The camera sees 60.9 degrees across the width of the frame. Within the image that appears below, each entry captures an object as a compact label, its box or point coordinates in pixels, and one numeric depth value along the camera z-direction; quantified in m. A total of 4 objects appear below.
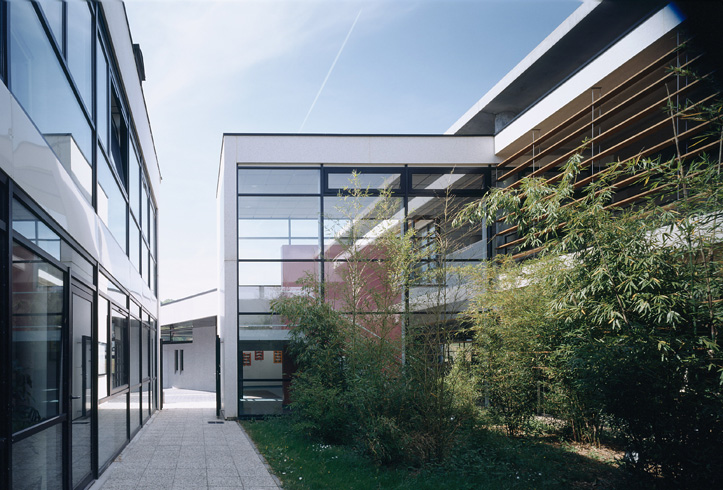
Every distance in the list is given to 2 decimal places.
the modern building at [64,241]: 3.36
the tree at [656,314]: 4.75
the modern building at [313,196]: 11.65
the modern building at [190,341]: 21.31
